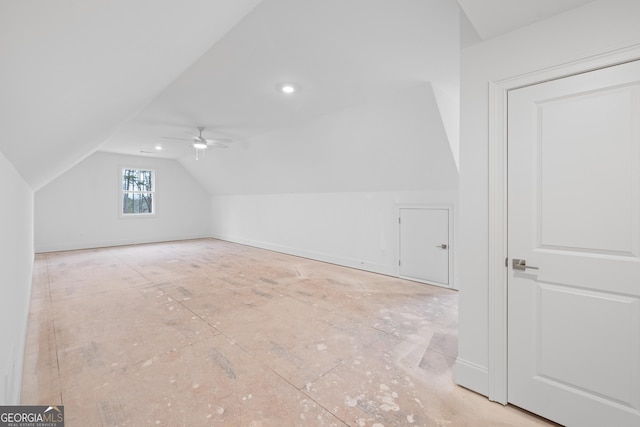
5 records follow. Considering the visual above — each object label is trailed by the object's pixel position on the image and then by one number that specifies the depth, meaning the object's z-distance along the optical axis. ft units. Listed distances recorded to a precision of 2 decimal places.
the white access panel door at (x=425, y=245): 13.65
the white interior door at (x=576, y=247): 4.60
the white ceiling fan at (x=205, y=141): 16.21
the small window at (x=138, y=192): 26.91
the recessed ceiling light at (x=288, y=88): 10.28
